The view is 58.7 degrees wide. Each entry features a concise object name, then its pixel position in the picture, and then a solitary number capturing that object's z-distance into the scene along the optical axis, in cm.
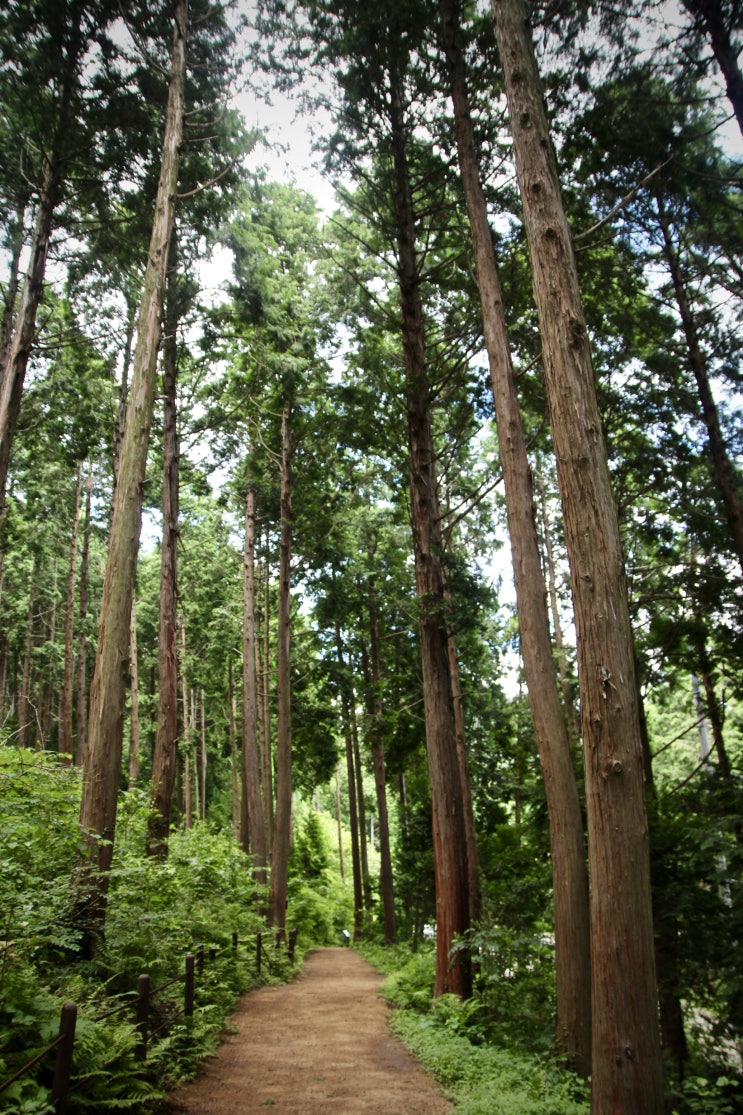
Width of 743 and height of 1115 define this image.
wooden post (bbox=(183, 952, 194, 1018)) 647
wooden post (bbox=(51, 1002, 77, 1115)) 351
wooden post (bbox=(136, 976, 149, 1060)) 488
